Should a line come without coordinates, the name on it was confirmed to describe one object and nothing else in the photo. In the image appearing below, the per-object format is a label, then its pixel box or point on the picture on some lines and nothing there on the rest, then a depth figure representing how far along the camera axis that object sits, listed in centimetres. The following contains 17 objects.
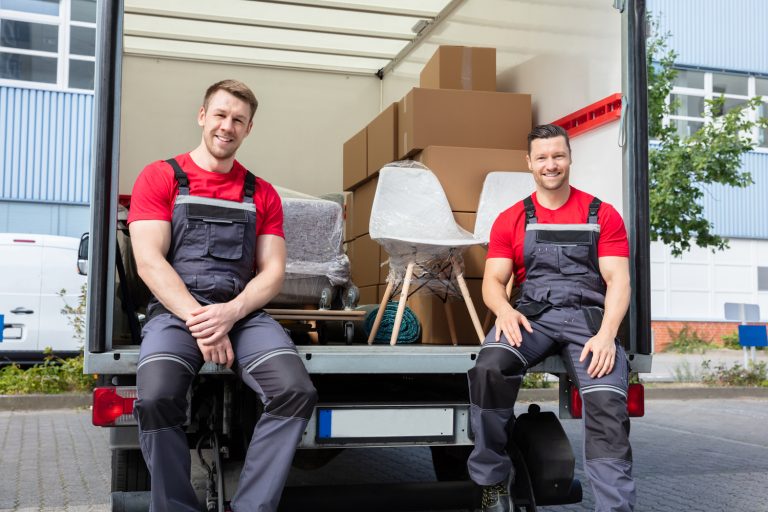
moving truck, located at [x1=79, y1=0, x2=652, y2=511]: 338
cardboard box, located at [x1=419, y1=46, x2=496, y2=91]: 561
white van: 1059
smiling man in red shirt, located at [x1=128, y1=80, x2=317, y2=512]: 309
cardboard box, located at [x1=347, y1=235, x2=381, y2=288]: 574
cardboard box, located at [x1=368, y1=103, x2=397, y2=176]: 566
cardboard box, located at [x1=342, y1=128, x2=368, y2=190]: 643
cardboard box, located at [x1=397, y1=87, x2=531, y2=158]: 530
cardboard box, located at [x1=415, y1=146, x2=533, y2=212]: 506
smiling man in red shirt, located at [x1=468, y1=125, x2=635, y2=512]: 346
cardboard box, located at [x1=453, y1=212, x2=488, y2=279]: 493
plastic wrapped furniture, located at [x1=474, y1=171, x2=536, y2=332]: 482
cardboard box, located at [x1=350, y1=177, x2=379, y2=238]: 604
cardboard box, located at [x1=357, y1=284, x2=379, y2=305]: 566
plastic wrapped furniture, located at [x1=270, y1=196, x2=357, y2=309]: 466
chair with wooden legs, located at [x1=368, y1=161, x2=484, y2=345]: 474
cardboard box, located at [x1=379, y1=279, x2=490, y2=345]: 486
